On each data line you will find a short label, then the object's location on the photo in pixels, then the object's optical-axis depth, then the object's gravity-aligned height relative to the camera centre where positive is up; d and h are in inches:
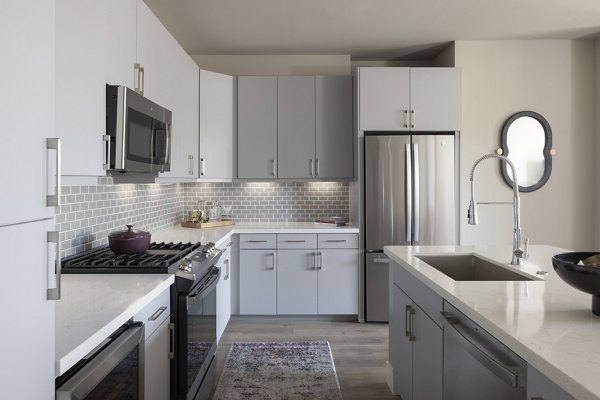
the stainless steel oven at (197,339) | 83.7 -27.9
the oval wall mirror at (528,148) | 173.6 +20.8
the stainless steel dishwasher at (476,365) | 48.9 -19.5
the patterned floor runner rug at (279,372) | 112.6 -46.0
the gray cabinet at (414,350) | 77.1 -28.3
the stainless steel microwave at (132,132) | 82.1 +13.4
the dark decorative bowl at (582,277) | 49.5 -8.0
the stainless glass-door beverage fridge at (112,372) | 45.7 -18.9
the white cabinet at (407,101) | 168.9 +36.9
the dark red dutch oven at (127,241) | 96.1 -8.6
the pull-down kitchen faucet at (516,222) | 85.0 -3.6
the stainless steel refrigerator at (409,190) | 165.5 +4.4
